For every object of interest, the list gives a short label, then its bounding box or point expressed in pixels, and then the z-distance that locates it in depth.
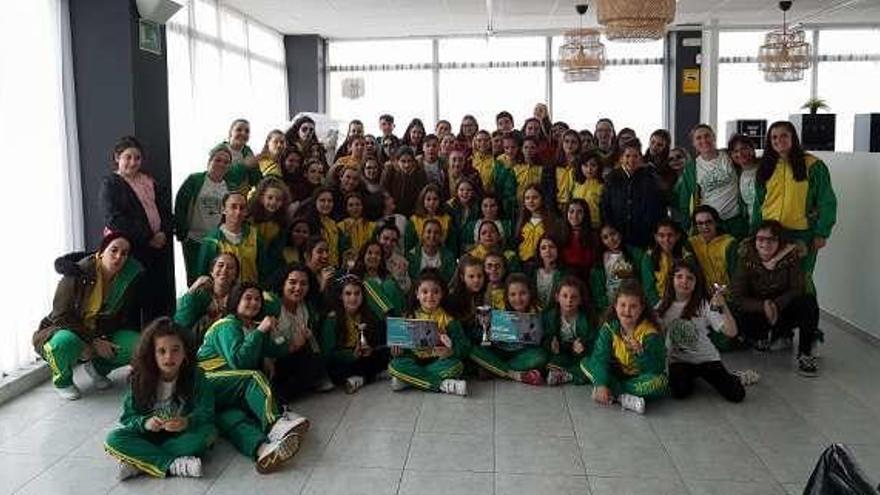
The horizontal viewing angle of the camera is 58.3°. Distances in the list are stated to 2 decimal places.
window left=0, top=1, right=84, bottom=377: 4.29
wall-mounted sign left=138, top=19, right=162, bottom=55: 4.98
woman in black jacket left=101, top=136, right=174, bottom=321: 4.39
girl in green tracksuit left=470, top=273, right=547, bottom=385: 4.31
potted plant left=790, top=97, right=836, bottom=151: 7.69
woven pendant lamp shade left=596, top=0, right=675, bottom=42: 4.54
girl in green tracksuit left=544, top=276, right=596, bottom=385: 4.27
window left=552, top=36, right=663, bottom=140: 12.07
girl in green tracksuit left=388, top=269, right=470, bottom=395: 4.16
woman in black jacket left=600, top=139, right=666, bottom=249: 5.13
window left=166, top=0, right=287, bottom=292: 7.13
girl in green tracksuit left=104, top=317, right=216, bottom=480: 3.10
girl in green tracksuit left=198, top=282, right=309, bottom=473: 3.27
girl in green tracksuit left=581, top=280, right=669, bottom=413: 3.86
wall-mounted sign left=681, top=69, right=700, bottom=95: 11.69
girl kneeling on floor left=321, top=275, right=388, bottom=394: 4.30
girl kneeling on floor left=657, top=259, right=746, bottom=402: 4.04
